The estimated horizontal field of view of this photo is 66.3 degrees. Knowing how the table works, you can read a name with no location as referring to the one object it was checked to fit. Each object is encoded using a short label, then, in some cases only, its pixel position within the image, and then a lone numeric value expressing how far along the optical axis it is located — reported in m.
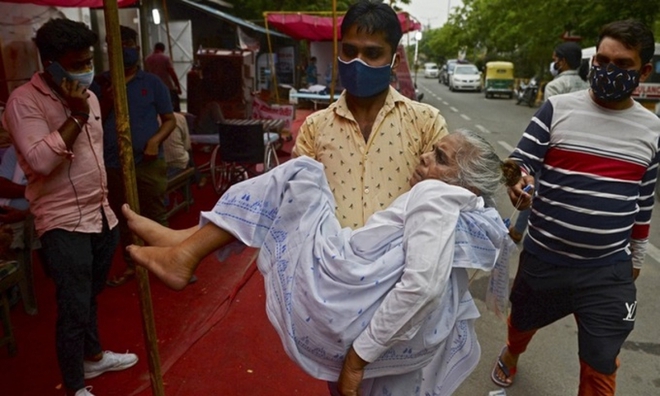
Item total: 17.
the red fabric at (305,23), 13.35
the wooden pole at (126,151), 1.61
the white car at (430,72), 51.78
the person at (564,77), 5.20
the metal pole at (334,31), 3.26
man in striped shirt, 2.27
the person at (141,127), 3.69
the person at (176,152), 5.86
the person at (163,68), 9.54
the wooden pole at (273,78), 12.34
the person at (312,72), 18.62
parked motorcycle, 20.64
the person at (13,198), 3.49
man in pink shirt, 2.32
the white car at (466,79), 28.92
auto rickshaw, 24.59
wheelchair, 6.13
